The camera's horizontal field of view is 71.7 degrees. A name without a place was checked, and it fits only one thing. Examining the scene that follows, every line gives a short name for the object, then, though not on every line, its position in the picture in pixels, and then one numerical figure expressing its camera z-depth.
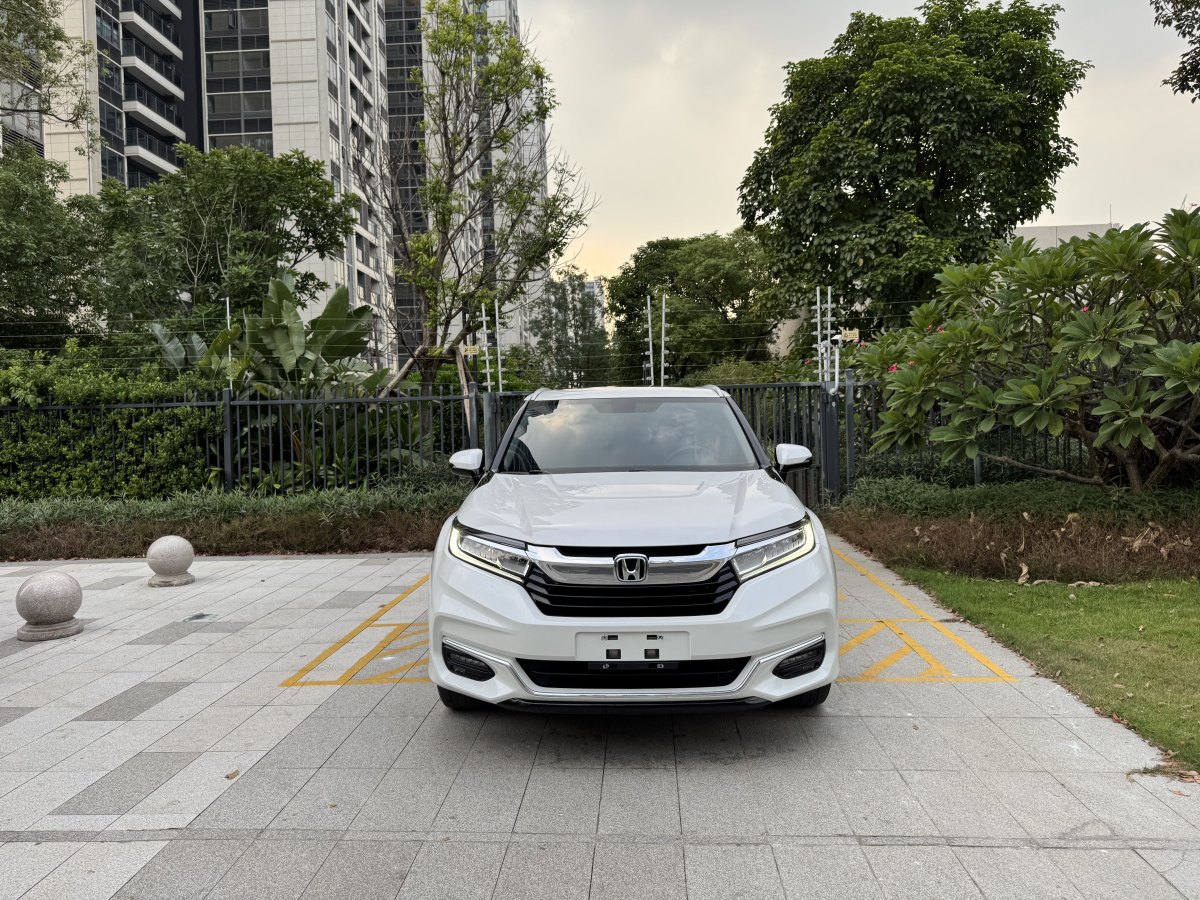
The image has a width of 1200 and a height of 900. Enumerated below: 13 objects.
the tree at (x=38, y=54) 16.94
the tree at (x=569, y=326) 33.31
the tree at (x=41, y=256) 20.22
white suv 3.59
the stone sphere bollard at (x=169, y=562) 8.73
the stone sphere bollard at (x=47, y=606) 6.60
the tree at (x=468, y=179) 15.25
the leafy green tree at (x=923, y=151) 20.02
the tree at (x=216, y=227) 23.11
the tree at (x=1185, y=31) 14.49
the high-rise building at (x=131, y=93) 37.03
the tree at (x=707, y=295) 42.53
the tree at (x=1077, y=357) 7.60
